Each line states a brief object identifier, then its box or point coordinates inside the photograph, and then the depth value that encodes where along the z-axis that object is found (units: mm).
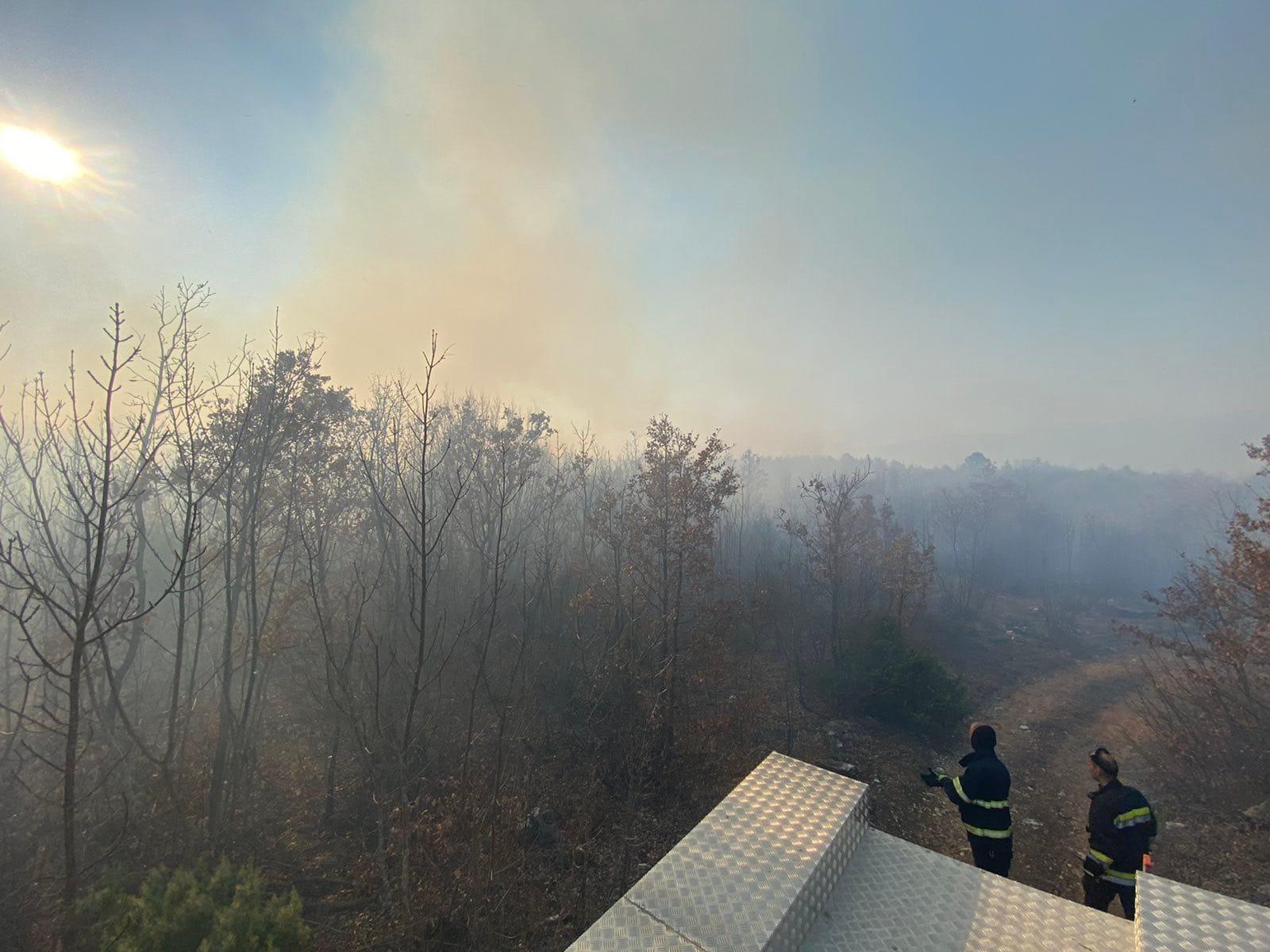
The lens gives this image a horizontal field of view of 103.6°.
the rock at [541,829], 5219
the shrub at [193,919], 2465
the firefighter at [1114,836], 3375
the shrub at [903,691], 8633
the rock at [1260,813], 5570
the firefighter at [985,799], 3799
